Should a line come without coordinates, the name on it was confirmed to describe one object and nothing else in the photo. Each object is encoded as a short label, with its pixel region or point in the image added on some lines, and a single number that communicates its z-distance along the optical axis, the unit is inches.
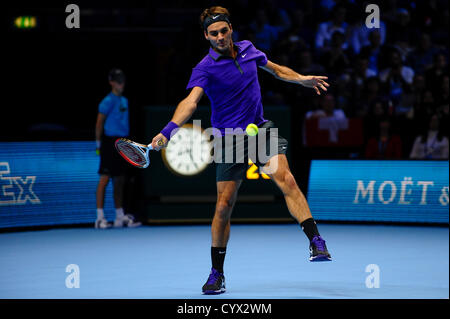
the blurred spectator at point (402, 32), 598.5
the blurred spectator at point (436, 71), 537.3
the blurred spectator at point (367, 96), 522.9
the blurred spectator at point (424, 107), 497.4
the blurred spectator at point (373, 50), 590.9
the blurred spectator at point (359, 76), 546.6
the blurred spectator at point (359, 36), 601.6
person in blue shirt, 434.9
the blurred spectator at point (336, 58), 571.2
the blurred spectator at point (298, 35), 575.8
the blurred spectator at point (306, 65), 549.7
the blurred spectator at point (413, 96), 534.6
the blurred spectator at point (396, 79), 553.6
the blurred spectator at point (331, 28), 599.5
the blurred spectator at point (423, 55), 583.5
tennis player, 247.8
